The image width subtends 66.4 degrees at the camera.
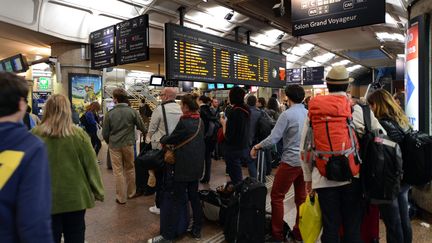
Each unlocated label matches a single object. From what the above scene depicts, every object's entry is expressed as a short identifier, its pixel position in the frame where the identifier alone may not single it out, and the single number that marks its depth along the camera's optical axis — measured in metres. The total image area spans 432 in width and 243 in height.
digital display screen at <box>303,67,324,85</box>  13.68
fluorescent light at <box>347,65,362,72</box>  19.17
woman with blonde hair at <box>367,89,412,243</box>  2.68
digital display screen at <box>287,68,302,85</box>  13.90
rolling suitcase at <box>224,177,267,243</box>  3.18
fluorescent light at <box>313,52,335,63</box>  14.77
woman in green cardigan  2.27
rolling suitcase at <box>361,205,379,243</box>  3.01
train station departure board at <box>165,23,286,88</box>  5.70
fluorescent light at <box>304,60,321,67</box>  15.48
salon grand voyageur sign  4.29
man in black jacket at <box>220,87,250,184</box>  4.19
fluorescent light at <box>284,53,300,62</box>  13.51
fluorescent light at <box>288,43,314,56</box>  12.60
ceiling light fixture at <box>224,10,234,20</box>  7.80
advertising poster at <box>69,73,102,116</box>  8.27
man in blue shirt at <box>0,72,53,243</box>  1.23
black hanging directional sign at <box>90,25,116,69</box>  7.34
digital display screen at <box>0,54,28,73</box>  8.93
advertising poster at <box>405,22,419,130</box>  4.10
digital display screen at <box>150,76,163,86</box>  9.68
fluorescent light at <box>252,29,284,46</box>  10.27
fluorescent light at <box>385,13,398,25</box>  7.29
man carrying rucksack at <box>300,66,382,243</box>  2.21
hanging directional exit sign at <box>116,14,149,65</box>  6.38
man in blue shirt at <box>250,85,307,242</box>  3.26
